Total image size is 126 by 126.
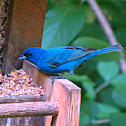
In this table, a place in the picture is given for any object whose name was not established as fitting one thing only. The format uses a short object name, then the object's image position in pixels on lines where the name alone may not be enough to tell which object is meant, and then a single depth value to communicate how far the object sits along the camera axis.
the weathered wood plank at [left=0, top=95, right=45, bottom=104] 4.25
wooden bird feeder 3.53
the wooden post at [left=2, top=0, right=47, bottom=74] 5.61
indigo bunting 5.46
